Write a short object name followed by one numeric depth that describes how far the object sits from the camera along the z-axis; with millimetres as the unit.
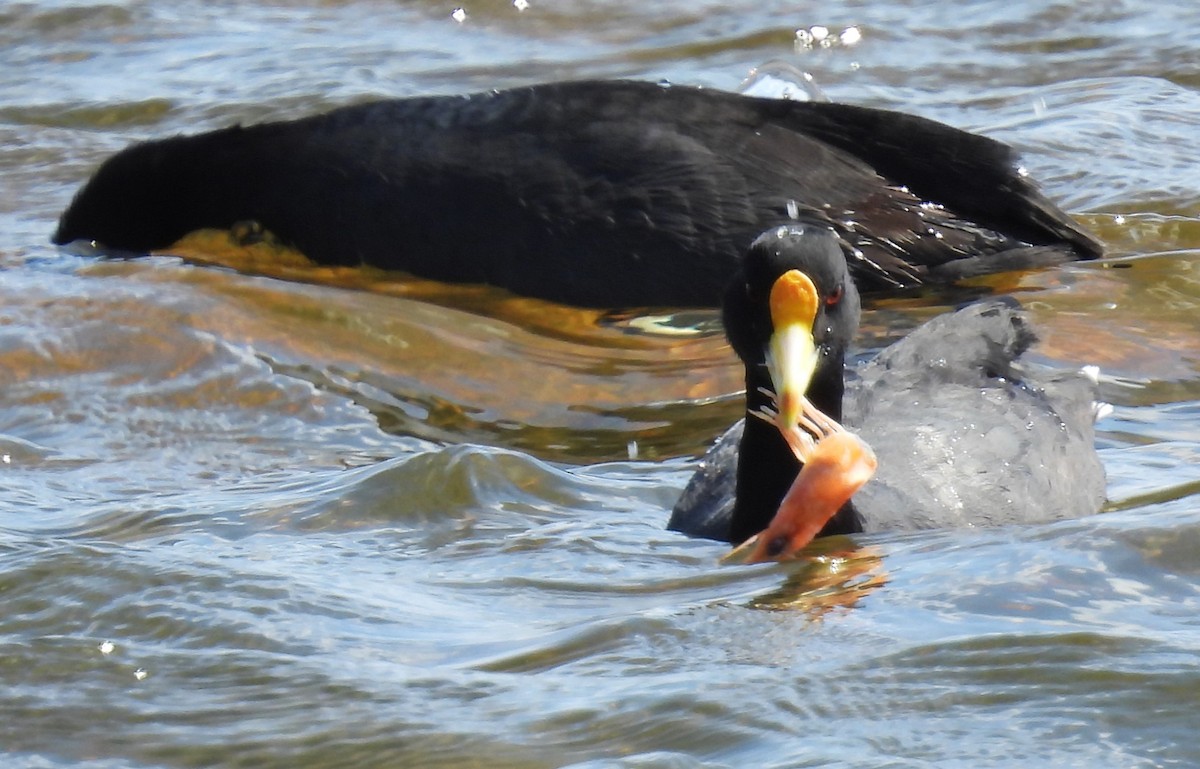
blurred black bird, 12953
